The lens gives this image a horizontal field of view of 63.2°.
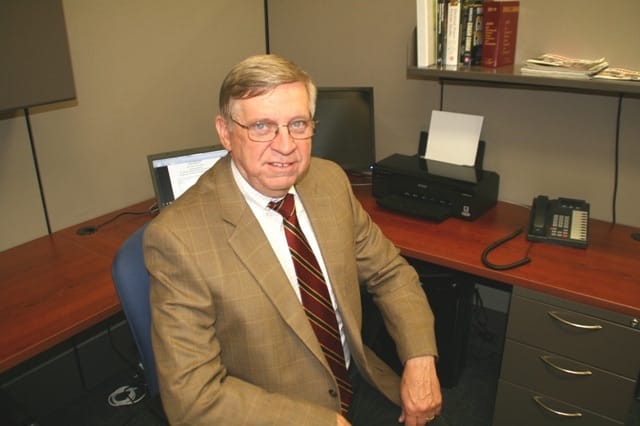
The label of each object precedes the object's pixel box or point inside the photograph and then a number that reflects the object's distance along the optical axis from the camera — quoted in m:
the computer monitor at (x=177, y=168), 1.90
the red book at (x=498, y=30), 1.82
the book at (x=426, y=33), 1.85
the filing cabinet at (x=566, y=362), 1.46
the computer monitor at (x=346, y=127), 2.26
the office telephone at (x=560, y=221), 1.74
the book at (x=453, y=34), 1.85
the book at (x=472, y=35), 1.85
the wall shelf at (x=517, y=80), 1.57
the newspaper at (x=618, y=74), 1.59
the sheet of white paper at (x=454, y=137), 2.01
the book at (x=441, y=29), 1.88
